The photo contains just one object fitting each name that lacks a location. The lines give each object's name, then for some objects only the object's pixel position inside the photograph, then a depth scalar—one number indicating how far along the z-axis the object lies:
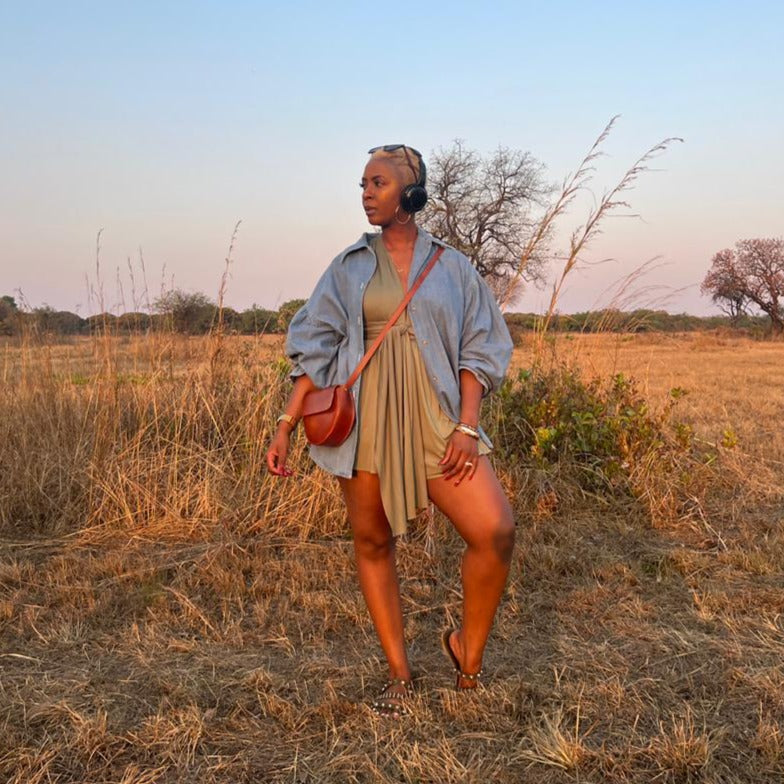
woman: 2.28
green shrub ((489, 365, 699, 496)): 4.80
